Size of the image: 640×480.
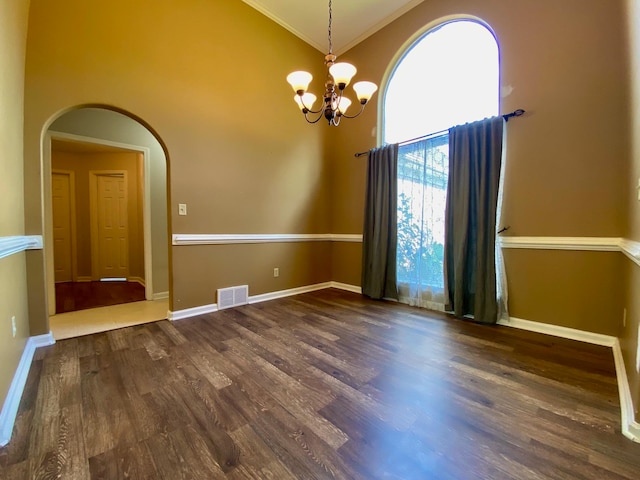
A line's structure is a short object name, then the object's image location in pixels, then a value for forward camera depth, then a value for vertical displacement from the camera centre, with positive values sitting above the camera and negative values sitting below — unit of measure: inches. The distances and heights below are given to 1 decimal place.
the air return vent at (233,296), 121.0 -30.5
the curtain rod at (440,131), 97.0 +44.8
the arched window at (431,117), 111.0 +52.8
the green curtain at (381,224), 133.6 +4.4
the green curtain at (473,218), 101.1 +5.7
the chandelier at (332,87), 77.7 +46.7
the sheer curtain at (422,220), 118.4 +5.8
